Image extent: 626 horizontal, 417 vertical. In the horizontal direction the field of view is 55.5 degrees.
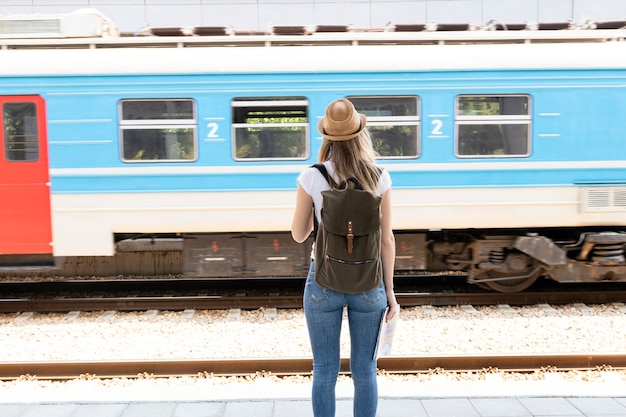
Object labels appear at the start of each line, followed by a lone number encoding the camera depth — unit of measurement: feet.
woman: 9.45
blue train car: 22.12
